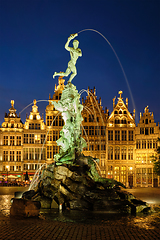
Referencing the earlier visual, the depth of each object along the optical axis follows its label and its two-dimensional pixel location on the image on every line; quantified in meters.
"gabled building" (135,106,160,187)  59.69
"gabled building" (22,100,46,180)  61.66
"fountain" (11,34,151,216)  20.09
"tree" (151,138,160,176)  38.53
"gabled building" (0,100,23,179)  61.75
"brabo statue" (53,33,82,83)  27.09
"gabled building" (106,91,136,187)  60.34
